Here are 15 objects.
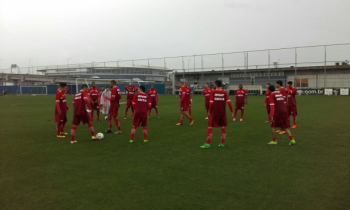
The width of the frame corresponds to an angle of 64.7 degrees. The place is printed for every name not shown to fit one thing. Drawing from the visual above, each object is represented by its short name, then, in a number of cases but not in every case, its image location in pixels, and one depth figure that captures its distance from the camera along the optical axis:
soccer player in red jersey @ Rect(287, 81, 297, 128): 11.76
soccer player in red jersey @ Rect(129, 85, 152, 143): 9.19
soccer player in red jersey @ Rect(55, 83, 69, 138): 10.50
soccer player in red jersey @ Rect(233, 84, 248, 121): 15.91
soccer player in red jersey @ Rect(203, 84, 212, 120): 15.05
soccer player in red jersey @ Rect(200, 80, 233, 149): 8.37
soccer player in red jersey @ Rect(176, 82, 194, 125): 13.87
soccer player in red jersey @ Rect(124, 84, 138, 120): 15.48
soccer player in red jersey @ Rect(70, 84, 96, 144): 9.44
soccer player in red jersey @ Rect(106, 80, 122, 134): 11.17
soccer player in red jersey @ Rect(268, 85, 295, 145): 8.85
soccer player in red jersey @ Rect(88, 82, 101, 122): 15.13
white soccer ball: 10.02
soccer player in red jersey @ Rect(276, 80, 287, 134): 9.21
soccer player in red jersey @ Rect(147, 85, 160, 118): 16.42
